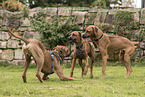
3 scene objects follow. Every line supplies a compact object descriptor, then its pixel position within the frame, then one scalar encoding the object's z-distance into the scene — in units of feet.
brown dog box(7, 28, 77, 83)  17.20
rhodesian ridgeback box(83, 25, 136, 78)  22.88
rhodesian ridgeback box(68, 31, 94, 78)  22.77
